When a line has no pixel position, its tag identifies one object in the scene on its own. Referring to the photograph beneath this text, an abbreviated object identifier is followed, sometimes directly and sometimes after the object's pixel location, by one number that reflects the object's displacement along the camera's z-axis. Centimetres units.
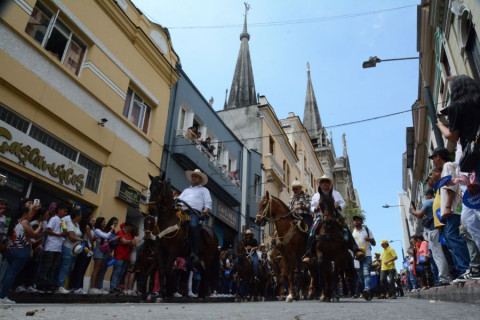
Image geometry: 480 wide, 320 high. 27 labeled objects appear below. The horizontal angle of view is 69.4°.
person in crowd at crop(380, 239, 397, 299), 1235
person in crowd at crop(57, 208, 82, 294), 711
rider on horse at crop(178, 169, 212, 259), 699
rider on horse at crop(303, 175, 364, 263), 631
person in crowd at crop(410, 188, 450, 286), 721
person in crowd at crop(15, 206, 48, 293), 676
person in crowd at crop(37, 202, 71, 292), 662
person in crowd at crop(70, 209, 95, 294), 780
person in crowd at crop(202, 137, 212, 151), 1828
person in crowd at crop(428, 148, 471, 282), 480
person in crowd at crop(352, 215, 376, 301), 993
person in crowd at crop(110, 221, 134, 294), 884
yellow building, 902
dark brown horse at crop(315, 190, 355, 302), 606
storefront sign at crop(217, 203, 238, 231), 2003
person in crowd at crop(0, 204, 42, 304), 581
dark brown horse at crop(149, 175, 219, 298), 635
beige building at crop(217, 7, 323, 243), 2764
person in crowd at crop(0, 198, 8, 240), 617
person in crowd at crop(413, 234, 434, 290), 1019
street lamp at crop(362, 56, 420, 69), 1286
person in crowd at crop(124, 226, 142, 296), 902
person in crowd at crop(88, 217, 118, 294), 853
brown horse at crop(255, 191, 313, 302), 762
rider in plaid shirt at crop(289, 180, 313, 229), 855
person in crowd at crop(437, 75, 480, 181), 377
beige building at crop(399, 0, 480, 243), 1036
